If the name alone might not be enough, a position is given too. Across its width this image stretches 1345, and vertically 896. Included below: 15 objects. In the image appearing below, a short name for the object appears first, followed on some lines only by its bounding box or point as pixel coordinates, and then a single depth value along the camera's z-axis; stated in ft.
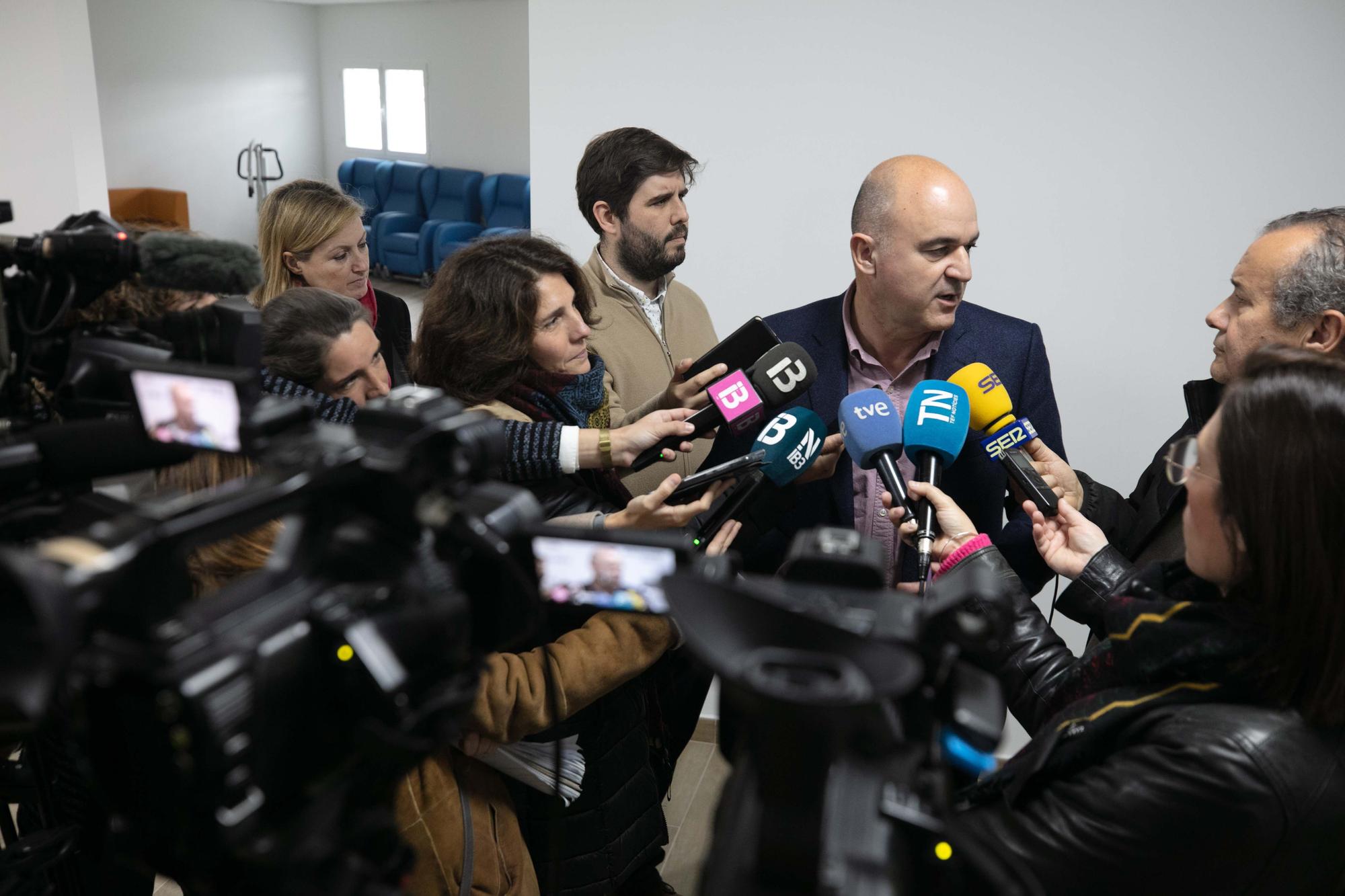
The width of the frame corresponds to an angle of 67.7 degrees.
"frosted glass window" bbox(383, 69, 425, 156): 36.99
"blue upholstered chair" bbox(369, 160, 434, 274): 34.09
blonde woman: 7.54
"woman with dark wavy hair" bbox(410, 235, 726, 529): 5.34
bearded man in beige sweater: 7.97
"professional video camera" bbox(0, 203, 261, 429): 3.01
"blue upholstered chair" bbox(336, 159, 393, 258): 36.19
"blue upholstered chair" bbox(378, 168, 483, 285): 32.35
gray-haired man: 4.95
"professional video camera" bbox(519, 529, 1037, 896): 1.71
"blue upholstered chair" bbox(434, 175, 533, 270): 31.60
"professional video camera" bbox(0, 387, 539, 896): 1.69
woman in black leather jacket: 2.86
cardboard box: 32.96
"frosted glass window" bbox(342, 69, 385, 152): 38.22
